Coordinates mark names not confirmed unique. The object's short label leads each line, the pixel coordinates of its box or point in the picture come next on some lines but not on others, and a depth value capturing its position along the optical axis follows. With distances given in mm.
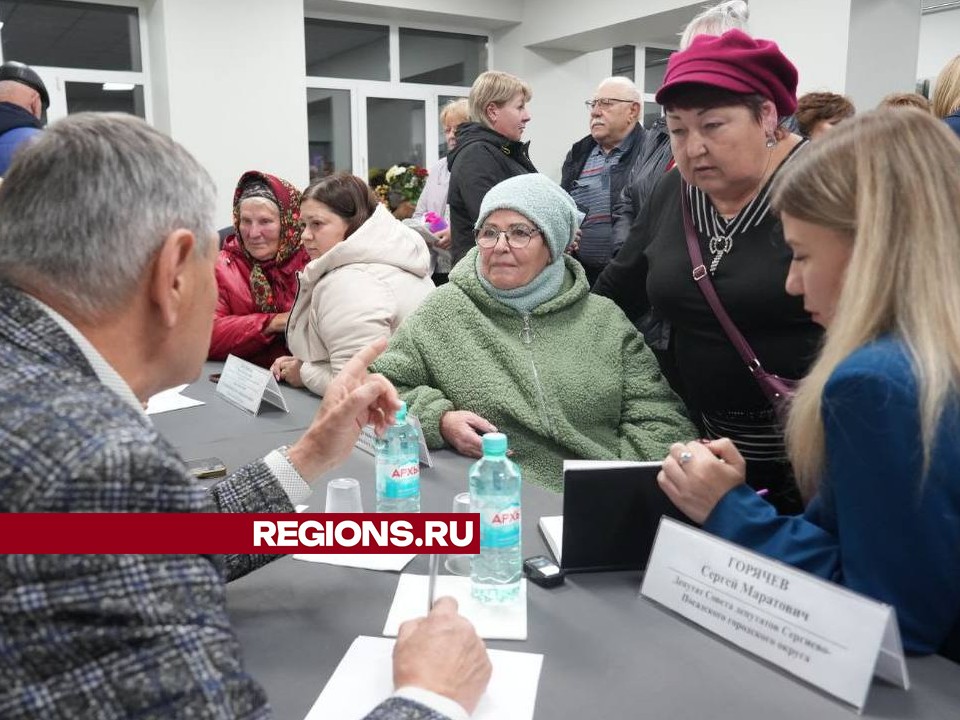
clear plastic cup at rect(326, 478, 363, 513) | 1432
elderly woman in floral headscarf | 2959
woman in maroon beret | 1668
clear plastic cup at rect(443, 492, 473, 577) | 1275
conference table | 934
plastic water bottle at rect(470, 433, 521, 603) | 1187
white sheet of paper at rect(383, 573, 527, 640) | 1101
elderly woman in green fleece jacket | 1951
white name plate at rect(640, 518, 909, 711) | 906
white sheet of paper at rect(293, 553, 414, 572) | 1291
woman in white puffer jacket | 2439
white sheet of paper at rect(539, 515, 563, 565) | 1325
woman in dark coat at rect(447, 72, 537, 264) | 3523
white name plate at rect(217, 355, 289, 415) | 2281
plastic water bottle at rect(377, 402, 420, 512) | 1453
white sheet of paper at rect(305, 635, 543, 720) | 925
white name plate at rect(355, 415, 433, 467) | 1761
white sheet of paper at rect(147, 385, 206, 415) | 2328
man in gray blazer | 619
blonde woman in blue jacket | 942
